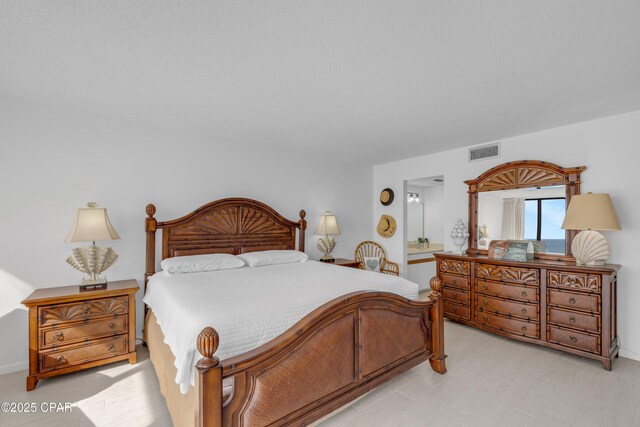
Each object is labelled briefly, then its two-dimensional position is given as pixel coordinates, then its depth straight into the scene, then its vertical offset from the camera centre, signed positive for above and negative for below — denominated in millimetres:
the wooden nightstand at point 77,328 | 2375 -997
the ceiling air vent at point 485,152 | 3861 +851
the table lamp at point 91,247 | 2672 -322
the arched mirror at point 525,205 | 3312 +131
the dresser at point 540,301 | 2717 -907
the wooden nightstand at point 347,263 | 4418 -727
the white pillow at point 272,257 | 3510 -537
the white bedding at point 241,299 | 1641 -610
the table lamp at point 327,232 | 4469 -265
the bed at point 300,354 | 1509 -887
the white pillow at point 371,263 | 4932 -807
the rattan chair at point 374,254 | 5068 -715
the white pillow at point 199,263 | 3004 -527
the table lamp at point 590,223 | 2758 -70
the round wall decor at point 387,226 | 5238 -203
